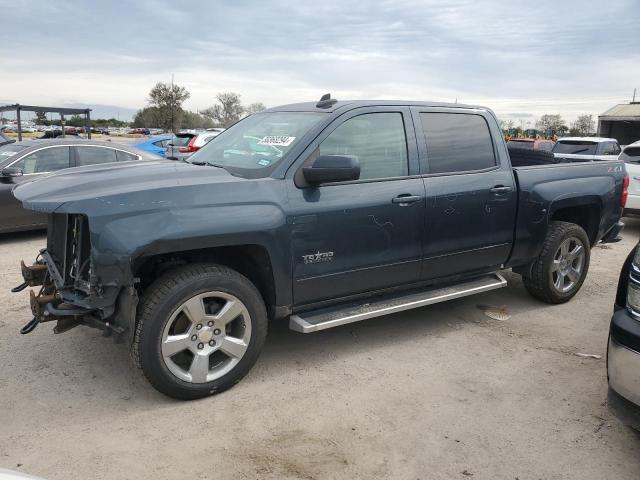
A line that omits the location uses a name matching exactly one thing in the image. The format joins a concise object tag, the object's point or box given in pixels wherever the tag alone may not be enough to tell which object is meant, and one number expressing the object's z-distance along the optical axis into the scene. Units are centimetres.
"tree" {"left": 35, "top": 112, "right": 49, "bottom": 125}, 8028
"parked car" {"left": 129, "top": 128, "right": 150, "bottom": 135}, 6548
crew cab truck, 320
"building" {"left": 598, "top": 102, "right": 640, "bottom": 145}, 4188
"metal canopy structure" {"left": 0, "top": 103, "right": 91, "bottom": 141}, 1688
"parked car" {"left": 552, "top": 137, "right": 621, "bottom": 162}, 1290
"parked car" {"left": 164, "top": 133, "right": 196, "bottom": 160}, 1367
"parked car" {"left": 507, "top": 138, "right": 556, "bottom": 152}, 1836
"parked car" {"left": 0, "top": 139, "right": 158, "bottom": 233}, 748
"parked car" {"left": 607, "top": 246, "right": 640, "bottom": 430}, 266
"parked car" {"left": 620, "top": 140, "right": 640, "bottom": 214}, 911
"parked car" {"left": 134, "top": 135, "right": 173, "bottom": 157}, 1215
